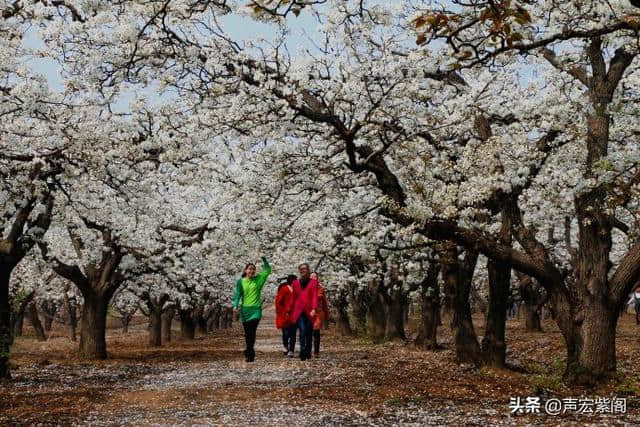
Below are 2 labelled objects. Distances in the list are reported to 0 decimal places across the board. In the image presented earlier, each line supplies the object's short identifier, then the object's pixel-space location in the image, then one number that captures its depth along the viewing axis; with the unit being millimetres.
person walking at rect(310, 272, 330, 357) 18639
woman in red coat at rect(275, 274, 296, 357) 17344
